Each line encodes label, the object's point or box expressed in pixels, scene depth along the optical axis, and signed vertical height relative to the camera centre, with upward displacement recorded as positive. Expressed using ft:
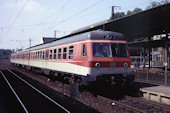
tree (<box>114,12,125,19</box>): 271.37 +59.60
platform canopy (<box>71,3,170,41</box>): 43.40 +9.60
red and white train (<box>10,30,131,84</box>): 32.48 +0.08
